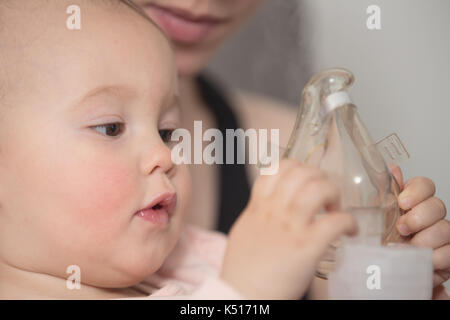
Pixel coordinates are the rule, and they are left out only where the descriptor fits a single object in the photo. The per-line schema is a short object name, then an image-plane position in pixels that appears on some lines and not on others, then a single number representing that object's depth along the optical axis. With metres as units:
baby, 0.65
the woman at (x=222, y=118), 0.61
